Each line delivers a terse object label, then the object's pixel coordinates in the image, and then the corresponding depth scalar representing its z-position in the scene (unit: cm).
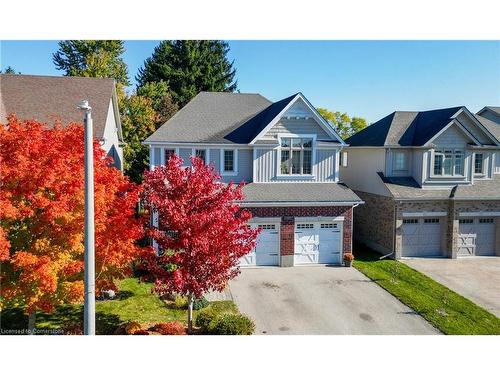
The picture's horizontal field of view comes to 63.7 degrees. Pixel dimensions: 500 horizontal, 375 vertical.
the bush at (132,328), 1121
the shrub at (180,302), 1404
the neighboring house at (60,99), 2058
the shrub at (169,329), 1133
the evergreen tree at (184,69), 4359
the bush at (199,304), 1386
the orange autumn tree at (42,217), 937
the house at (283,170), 1855
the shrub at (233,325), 1122
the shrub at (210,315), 1178
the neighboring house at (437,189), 2044
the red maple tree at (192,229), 1063
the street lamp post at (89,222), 809
